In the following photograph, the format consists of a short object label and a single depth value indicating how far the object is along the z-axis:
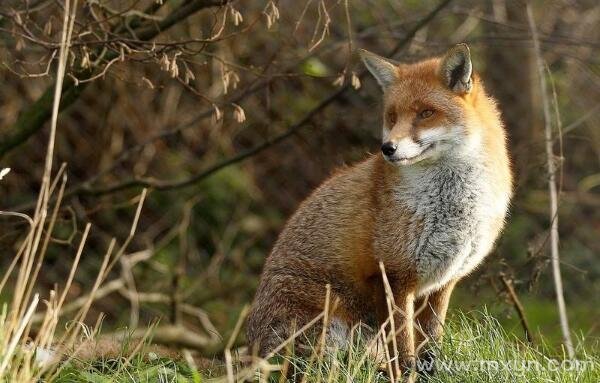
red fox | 10.29
